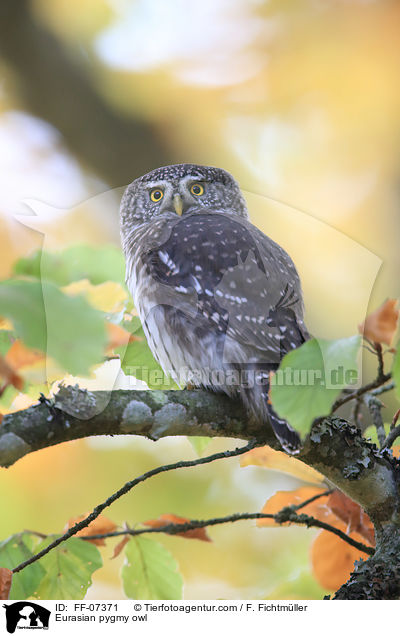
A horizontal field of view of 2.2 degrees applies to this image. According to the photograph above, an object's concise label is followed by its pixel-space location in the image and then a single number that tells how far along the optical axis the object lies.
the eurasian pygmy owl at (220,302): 5.26
